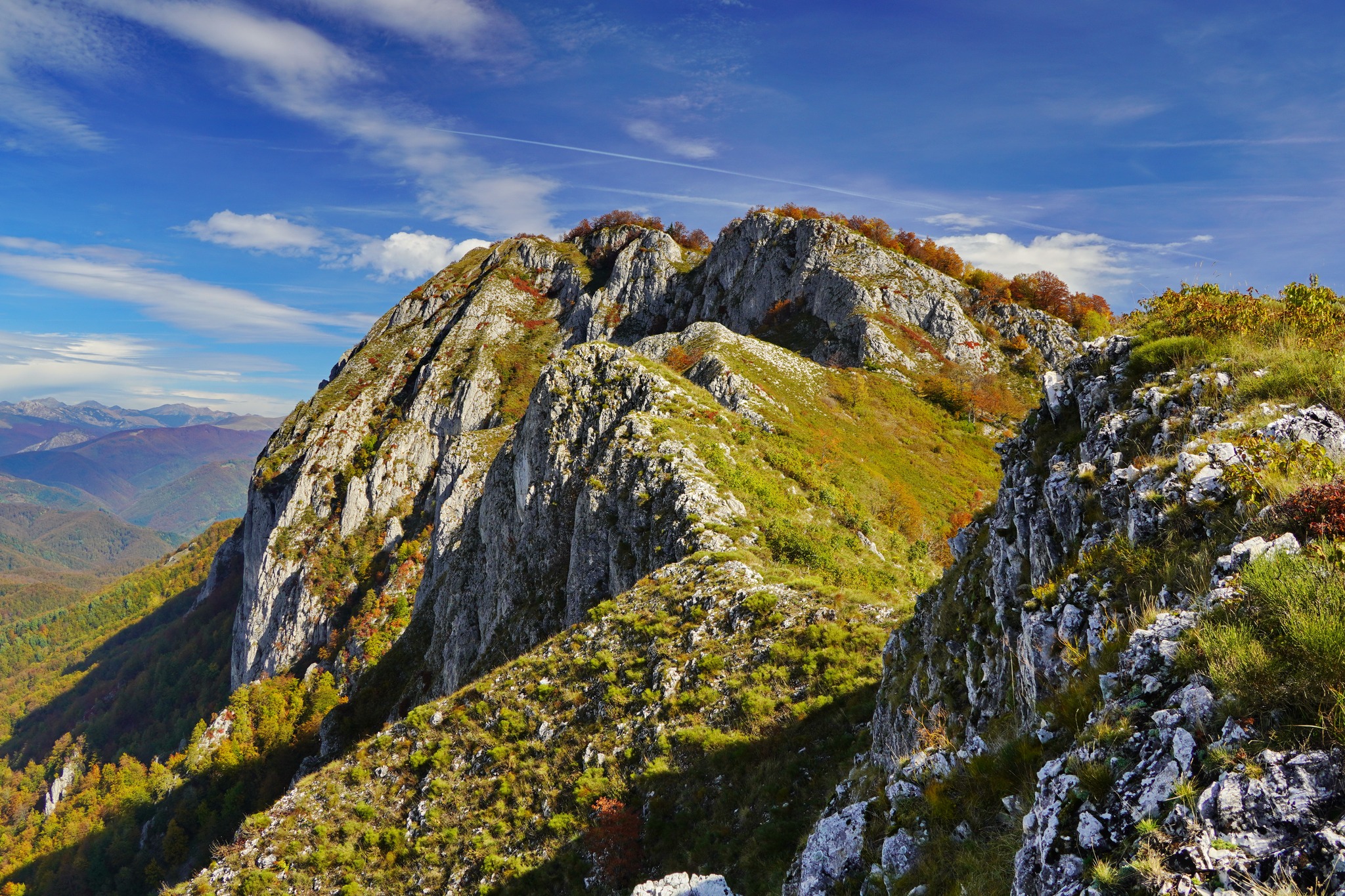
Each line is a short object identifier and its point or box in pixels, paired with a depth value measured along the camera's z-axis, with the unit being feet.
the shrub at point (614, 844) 48.01
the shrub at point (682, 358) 192.95
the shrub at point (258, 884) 54.54
